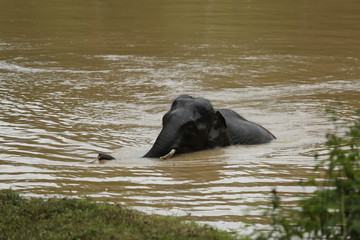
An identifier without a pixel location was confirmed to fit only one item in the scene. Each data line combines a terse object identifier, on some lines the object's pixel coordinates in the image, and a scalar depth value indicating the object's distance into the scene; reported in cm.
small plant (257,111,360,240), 1145
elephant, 2183
